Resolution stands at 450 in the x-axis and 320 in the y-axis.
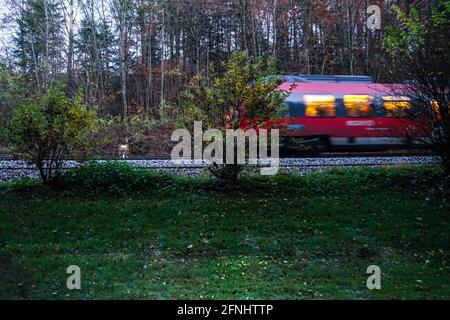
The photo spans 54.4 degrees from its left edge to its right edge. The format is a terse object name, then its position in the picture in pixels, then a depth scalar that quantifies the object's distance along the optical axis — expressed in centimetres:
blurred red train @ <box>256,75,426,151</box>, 1605
